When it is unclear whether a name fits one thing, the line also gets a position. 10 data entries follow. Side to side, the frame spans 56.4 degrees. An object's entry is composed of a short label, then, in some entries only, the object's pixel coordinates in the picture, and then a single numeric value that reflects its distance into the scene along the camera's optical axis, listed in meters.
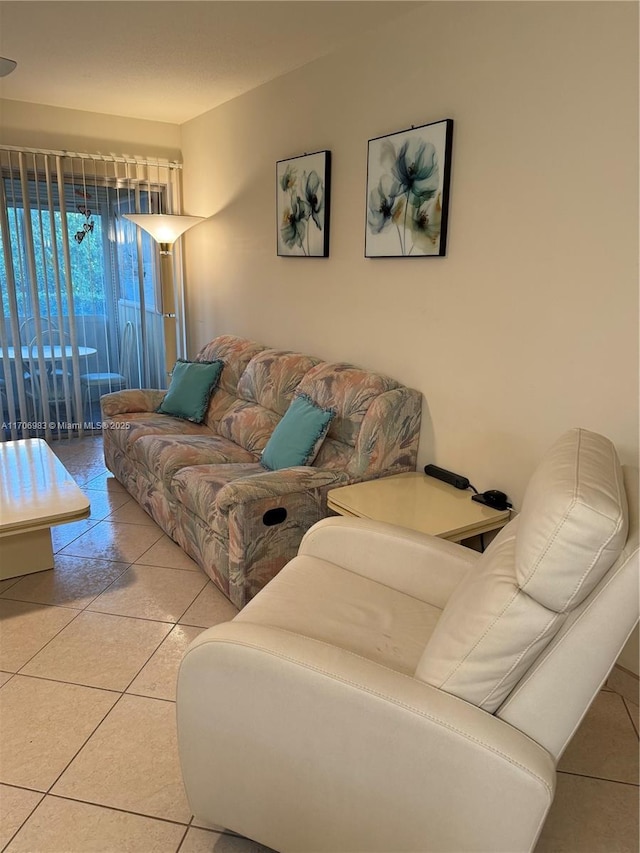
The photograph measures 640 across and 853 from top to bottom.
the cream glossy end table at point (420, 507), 2.21
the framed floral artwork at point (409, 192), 2.49
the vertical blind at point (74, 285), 4.42
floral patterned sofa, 2.37
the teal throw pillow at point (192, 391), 3.75
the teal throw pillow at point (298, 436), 2.71
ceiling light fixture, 2.88
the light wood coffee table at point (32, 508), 2.45
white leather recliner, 1.10
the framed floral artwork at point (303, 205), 3.24
